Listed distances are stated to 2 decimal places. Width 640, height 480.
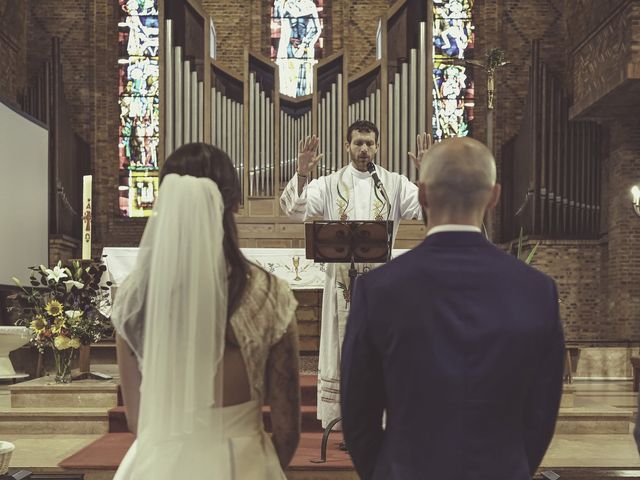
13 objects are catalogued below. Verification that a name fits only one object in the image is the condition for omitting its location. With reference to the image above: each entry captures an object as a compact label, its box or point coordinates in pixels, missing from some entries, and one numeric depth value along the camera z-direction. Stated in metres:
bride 2.21
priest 5.14
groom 1.96
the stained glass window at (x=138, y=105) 14.76
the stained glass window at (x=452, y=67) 14.88
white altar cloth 8.73
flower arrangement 6.94
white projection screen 10.56
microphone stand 4.55
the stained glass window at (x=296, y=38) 14.70
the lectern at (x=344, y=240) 4.46
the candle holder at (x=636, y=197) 10.23
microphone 4.55
